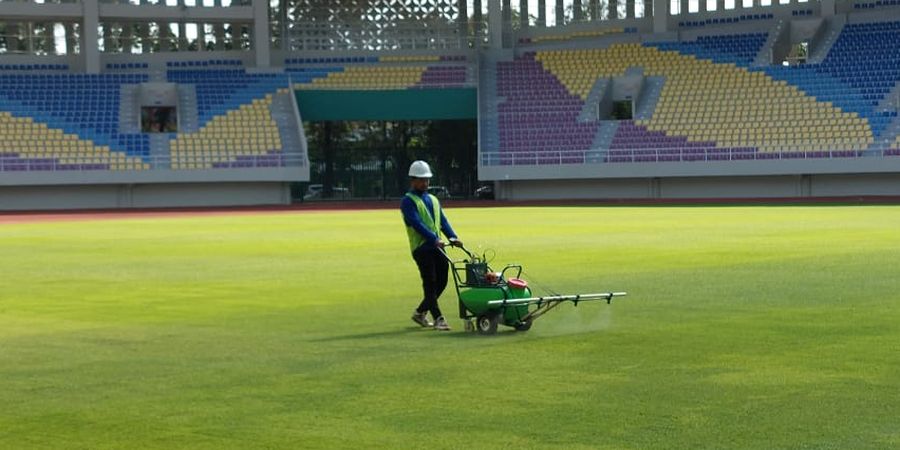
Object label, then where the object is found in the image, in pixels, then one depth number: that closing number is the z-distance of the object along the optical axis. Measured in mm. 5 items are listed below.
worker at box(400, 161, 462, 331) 14203
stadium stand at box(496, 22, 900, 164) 56062
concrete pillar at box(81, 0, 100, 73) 62781
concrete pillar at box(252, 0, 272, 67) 64688
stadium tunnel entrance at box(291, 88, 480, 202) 68188
